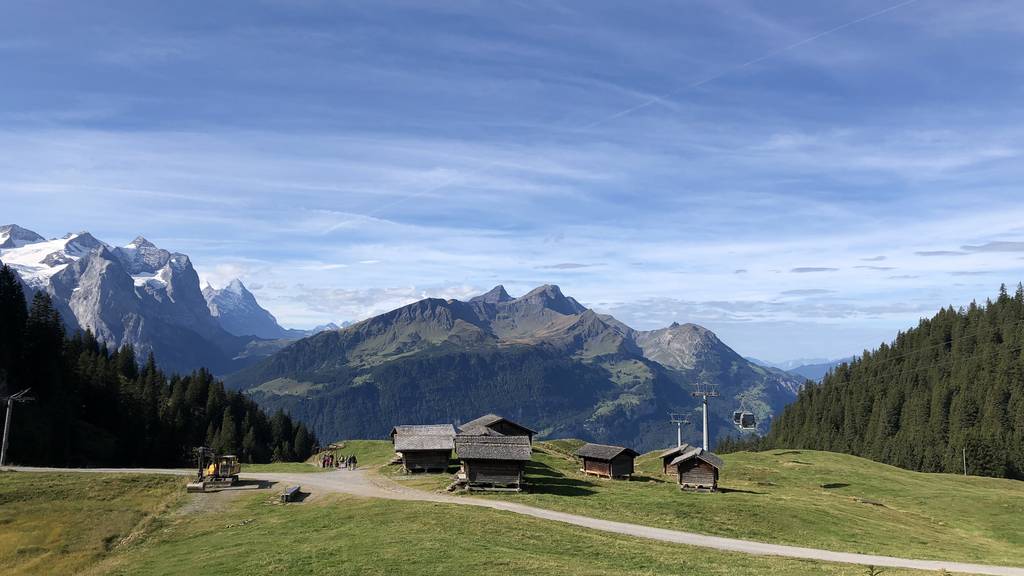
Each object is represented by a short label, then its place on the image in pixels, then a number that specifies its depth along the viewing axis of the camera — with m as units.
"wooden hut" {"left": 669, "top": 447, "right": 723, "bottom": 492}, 84.75
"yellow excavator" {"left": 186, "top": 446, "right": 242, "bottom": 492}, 74.19
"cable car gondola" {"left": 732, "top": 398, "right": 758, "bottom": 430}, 144.12
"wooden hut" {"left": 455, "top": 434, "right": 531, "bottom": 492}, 74.75
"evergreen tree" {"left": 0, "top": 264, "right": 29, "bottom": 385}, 127.44
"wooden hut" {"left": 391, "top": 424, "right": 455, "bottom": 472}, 90.12
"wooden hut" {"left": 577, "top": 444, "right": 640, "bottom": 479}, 95.06
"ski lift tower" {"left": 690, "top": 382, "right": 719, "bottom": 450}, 127.43
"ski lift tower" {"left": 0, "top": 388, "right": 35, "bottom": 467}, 80.97
